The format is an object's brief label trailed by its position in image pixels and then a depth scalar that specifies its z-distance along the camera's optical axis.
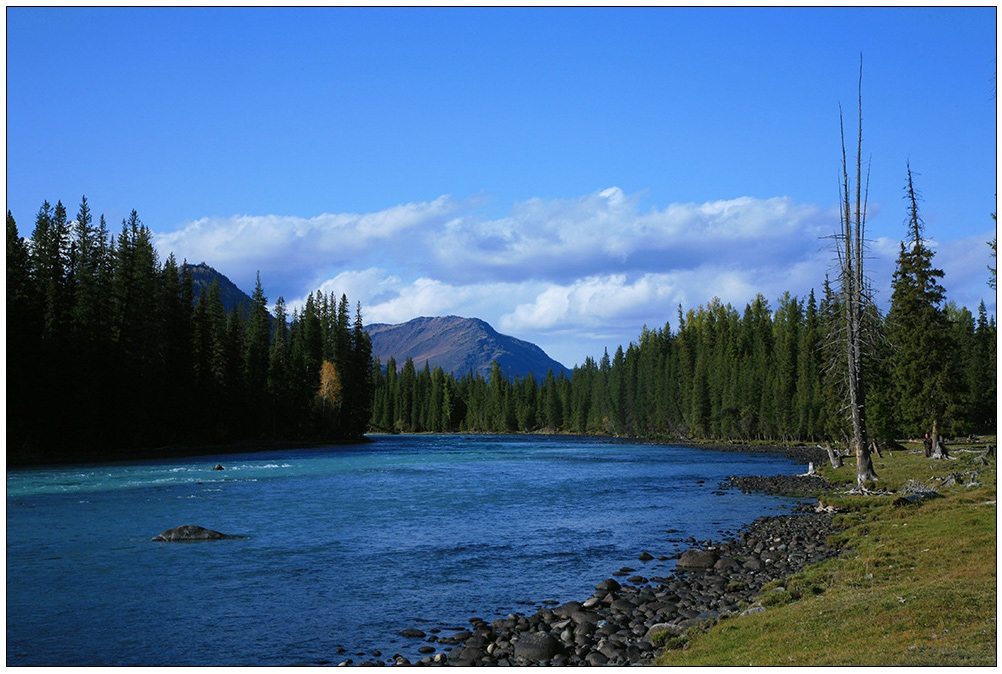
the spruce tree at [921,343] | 49.12
